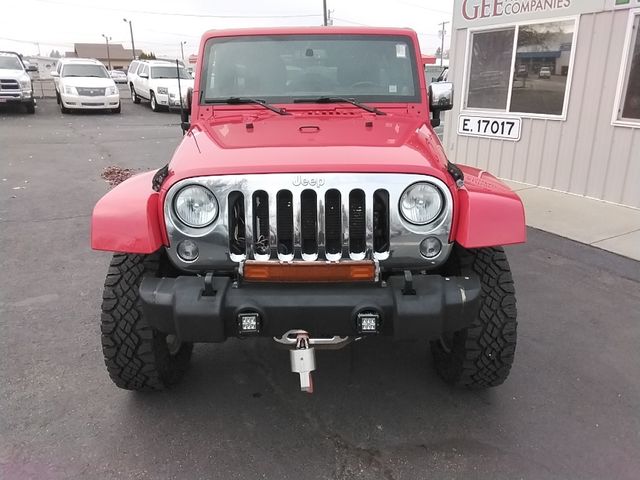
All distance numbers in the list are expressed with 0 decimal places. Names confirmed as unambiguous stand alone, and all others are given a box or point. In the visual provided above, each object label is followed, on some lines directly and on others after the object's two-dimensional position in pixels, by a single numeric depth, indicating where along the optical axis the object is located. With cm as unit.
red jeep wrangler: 225
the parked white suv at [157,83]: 1845
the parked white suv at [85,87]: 1695
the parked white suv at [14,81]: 1549
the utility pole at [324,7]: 3359
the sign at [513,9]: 671
